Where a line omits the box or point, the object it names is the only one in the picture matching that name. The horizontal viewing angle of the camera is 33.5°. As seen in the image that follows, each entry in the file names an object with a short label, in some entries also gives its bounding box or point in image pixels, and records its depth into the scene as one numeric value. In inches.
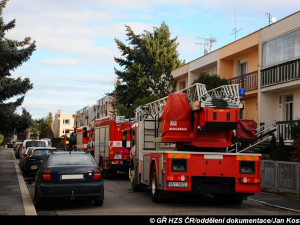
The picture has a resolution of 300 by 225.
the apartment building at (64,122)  5890.8
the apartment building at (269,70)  946.1
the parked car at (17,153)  2004.2
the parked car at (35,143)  1403.8
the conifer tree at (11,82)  932.6
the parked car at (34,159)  970.2
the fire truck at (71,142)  1679.9
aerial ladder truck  512.4
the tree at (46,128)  5122.5
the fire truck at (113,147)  933.2
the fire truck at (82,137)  1340.6
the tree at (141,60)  2096.5
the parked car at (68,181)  485.1
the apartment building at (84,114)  3848.4
